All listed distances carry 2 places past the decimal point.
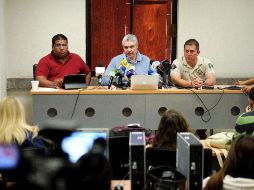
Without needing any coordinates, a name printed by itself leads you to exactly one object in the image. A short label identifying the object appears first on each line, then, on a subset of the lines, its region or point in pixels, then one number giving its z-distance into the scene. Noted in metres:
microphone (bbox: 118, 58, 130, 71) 5.09
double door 6.65
